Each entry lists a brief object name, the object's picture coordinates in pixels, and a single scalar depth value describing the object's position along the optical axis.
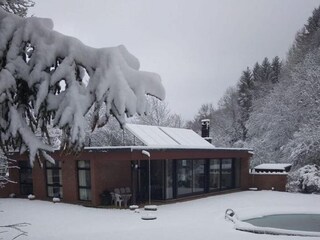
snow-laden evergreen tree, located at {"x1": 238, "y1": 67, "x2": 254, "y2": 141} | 36.47
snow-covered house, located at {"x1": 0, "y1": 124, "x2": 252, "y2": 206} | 13.63
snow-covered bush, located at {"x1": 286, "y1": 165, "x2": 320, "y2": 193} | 17.09
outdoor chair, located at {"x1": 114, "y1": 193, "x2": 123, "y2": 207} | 13.44
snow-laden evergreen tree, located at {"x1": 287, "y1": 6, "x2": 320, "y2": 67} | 28.42
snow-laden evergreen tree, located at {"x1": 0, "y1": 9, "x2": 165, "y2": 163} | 2.74
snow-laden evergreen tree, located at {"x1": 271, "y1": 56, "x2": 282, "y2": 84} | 37.03
